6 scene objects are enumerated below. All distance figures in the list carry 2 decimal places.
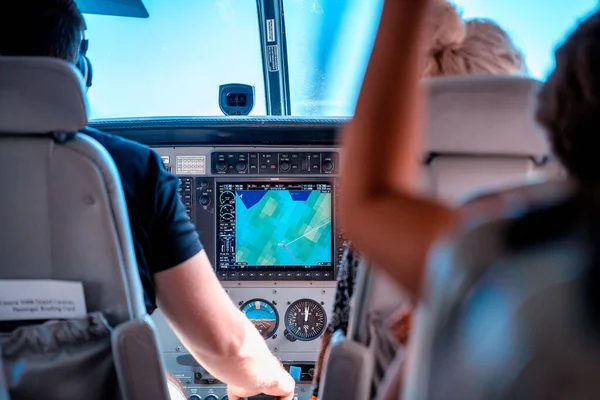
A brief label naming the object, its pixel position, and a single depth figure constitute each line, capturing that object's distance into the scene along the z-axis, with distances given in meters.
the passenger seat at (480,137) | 1.27
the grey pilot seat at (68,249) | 1.48
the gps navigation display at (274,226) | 3.24
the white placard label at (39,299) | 1.50
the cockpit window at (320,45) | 4.25
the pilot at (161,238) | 1.55
